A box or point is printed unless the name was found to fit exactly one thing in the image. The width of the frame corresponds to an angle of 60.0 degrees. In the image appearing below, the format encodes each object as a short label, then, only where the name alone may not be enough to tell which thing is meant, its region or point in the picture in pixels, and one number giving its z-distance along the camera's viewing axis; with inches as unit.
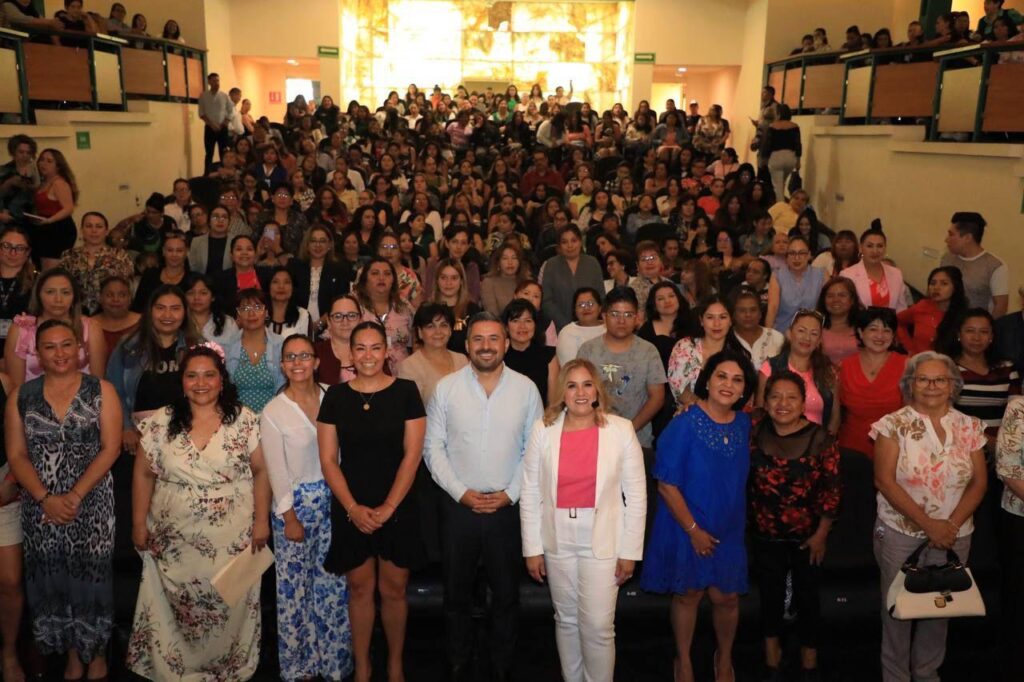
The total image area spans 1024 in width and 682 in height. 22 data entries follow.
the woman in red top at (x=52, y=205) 281.0
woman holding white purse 151.0
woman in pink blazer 243.1
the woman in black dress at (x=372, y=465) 146.3
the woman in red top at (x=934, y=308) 211.3
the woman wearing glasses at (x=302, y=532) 150.3
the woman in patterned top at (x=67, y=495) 150.6
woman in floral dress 147.7
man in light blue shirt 152.3
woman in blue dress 148.5
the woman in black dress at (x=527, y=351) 186.2
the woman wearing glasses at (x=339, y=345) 186.4
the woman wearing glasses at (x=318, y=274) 246.8
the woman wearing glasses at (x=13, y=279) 194.5
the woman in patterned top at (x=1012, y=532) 153.0
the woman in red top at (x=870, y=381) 176.8
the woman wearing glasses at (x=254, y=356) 184.9
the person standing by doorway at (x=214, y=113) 545.0
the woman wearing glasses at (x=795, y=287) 248.8
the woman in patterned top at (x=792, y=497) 150.6
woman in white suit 144.1
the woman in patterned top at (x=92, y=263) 234.8
